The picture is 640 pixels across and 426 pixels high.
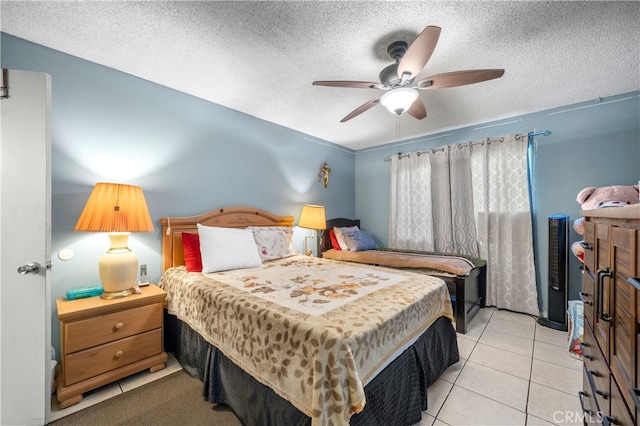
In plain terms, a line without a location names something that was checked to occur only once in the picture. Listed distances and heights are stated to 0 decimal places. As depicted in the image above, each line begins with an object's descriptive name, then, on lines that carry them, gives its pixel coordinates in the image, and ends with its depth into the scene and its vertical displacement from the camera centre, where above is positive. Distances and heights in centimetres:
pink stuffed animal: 231 +14
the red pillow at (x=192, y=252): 222 -35
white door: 139 -19
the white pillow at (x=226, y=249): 219 -33
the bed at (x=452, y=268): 258 -63
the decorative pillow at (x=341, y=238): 373 -38
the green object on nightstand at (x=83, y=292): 180 -57
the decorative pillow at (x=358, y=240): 369 -42
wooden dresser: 69 -36
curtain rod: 296 +92
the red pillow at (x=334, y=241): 381 -44
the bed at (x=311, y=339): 106 -67
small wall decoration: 408 +63
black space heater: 263 -60
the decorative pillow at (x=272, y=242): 273 -33
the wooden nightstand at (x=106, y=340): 158 -87
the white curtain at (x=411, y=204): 381 +13
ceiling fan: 145 +89
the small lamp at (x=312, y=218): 345 -7
